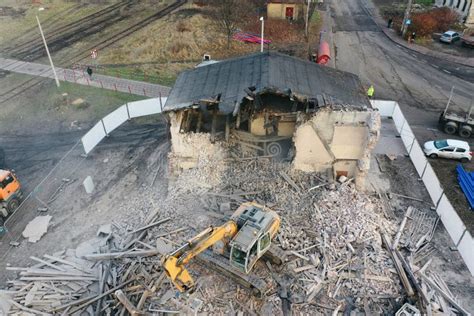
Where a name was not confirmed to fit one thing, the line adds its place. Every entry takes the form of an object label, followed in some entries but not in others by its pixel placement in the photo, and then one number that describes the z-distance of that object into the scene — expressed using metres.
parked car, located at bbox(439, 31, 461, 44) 36.75
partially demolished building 18.22
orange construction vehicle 19.19
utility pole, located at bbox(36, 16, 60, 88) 29.58
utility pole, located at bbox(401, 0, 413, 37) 36.78
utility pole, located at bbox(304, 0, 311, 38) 37.36
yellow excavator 13.32
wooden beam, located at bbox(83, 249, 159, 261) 16.17
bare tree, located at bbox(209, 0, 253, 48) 35.38
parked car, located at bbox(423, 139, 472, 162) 23.02
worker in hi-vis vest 27.52
